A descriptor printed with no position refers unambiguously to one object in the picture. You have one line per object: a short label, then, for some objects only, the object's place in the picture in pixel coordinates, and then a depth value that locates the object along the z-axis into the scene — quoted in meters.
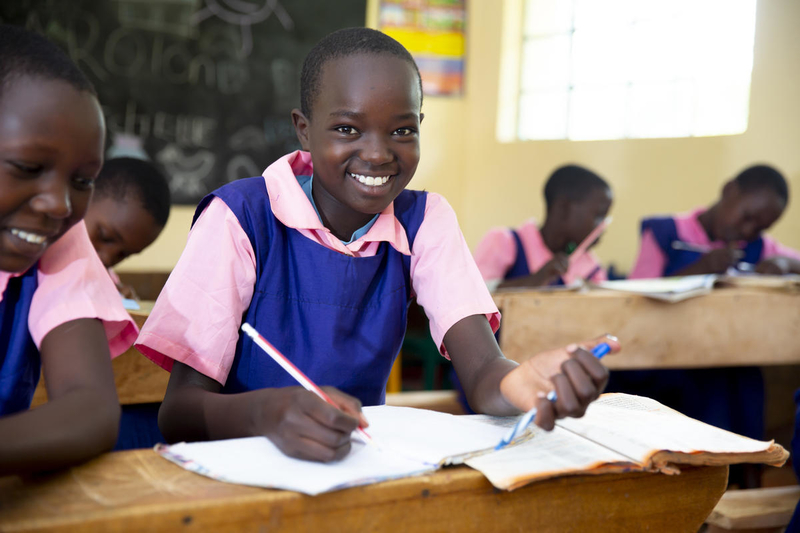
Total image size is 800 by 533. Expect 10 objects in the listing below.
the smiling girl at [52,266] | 0.82
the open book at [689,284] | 2.27
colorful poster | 5.02
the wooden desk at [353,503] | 0.67
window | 3.94
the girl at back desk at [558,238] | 3.10
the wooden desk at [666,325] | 2.16
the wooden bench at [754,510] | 1.73
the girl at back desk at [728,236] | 3.09
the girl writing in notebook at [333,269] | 1.12
